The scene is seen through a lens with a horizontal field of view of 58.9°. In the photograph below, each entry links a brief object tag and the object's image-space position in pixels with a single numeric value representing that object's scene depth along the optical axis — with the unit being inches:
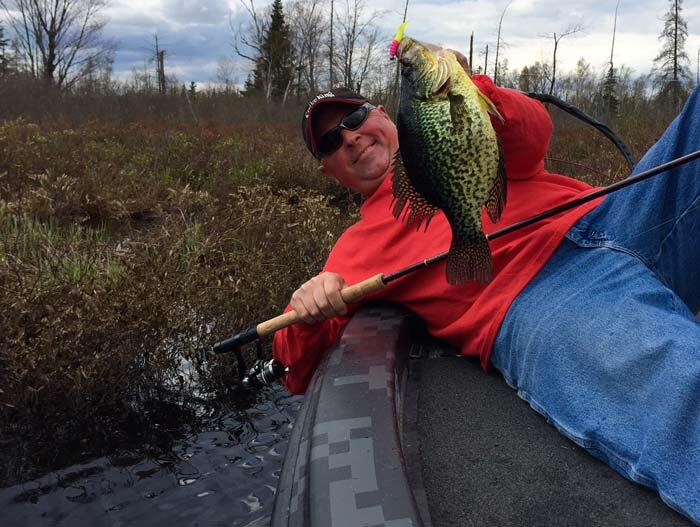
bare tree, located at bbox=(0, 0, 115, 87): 1414.9
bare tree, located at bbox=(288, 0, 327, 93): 1267.2
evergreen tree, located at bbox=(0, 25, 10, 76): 1530.5
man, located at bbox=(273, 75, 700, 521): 59.5
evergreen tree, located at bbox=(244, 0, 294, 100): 1317.7
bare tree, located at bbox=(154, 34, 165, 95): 1680.6
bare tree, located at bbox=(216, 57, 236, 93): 972.8
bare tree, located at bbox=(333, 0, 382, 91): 923.0
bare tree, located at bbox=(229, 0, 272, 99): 1175.8
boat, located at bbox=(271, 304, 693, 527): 53.3
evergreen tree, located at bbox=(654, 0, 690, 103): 1219.8
